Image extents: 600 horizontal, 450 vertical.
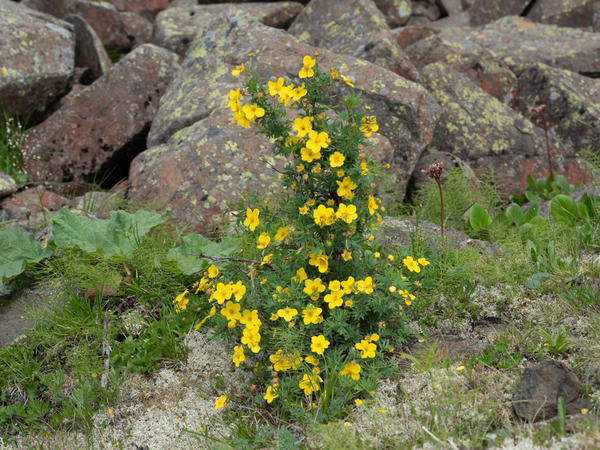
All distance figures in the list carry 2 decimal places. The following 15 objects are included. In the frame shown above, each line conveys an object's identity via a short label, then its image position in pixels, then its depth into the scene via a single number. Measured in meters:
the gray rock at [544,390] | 2.31
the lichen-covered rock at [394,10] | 9.41
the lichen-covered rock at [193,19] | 7.72
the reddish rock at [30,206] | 4.57
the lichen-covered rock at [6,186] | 4.91
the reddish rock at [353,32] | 6.24
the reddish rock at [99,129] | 5.82
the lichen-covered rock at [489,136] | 5.97
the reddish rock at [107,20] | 8.25
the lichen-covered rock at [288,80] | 5.36
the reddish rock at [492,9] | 11.28
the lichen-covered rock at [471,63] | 7.09
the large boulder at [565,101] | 6.38
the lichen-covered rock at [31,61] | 5.93
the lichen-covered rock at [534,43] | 8.06
